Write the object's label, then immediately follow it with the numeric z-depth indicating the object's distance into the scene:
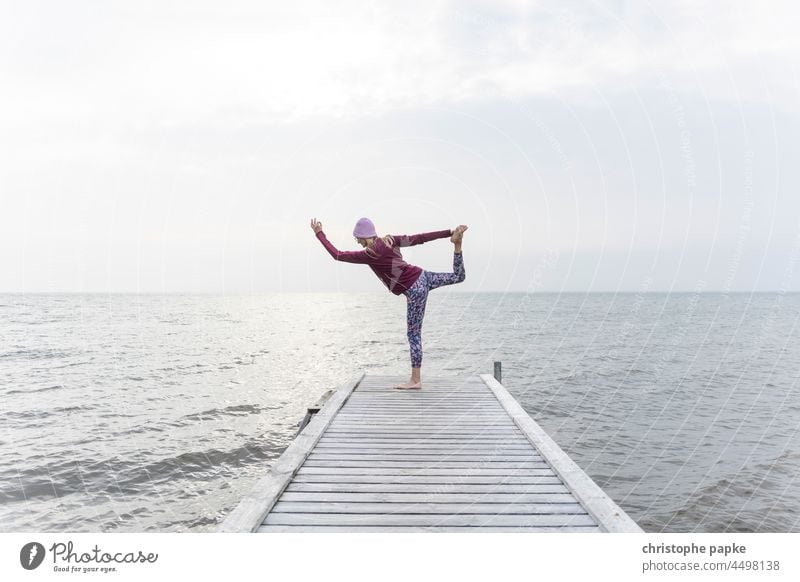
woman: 8.64
